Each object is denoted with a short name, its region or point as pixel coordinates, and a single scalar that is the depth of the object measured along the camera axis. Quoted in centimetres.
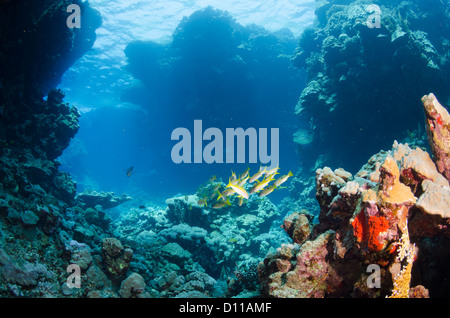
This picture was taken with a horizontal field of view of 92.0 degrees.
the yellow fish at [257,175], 520
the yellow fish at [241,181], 563
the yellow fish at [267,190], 532
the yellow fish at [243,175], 589
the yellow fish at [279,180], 501
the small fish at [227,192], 543
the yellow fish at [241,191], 455
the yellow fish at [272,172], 512
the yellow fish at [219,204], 672
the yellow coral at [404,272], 229
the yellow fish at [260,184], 480
